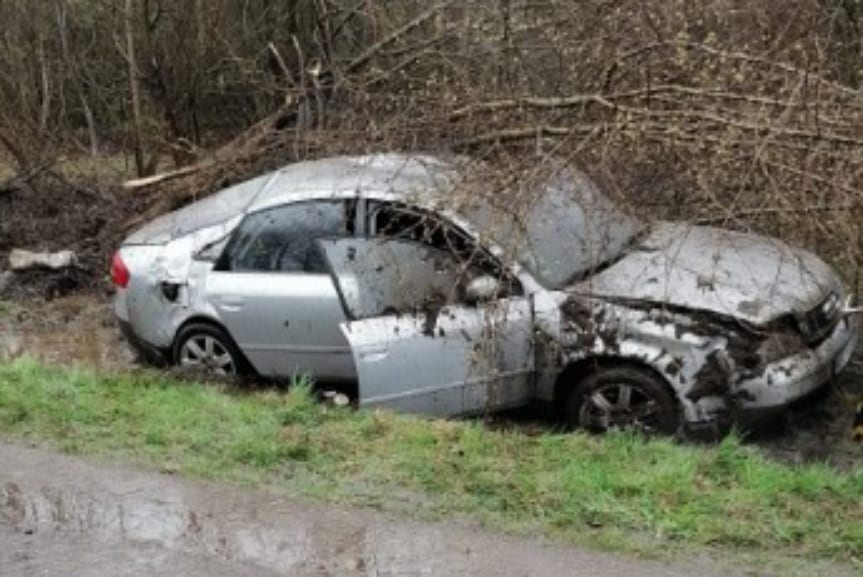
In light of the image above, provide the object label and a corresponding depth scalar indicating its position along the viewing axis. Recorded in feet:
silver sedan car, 21.72
